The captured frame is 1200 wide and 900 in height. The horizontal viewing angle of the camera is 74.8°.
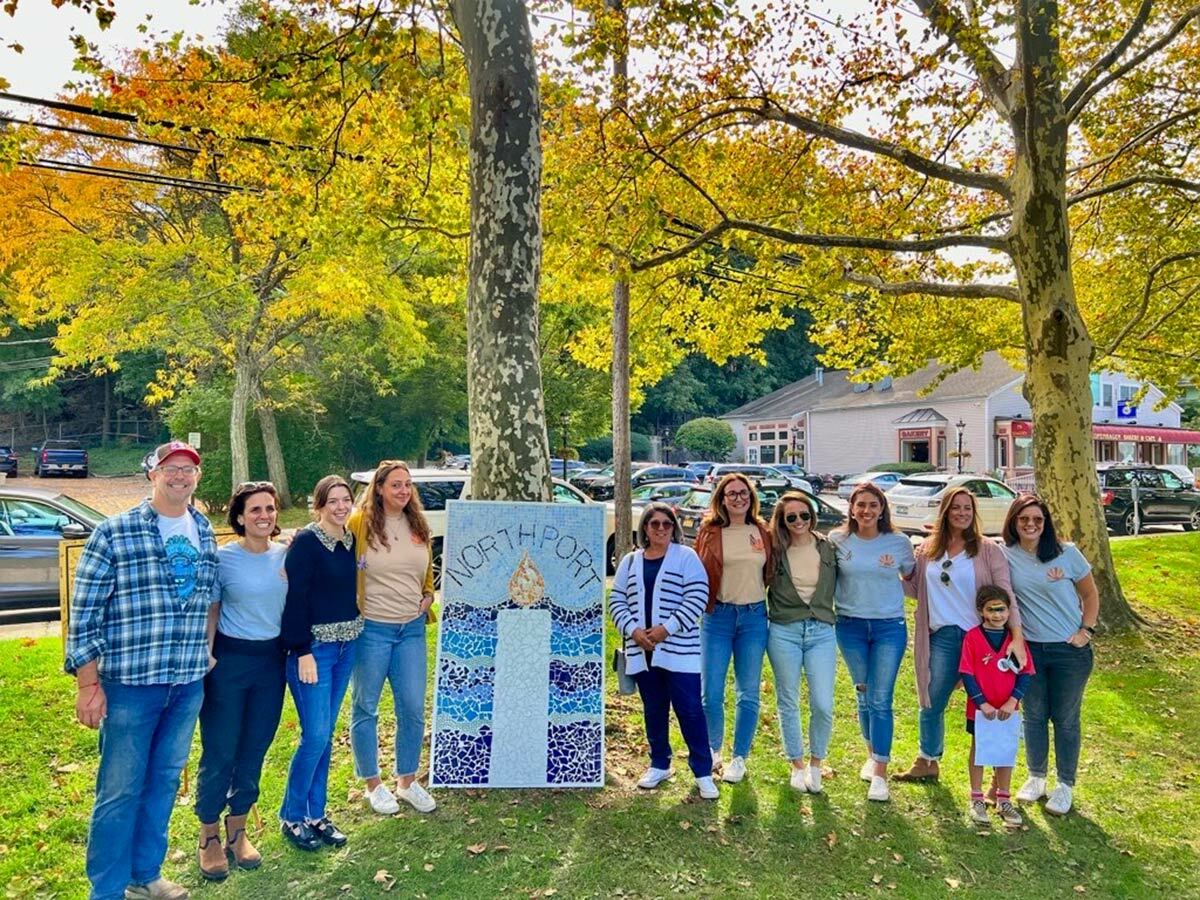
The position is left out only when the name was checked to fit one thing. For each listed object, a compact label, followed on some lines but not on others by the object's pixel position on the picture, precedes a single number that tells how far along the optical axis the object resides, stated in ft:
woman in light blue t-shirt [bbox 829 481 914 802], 15.48
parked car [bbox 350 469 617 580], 39.78
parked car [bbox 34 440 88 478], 121.70
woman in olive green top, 15.38
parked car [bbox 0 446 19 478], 119.55
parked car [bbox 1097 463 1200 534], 67.77
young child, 14.48
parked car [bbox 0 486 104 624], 31.37
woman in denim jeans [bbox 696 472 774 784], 15.49
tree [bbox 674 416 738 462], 165.48
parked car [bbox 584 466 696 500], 85.20
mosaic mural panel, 15.21
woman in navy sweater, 12.42
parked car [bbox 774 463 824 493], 117.60
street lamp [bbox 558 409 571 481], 83.20
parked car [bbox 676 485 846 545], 49.85
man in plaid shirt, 10.50
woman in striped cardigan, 14.78
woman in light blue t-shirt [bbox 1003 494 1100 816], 14.89
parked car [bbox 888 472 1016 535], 58.59
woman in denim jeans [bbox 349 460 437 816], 13.84
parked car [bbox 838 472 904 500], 85.29
